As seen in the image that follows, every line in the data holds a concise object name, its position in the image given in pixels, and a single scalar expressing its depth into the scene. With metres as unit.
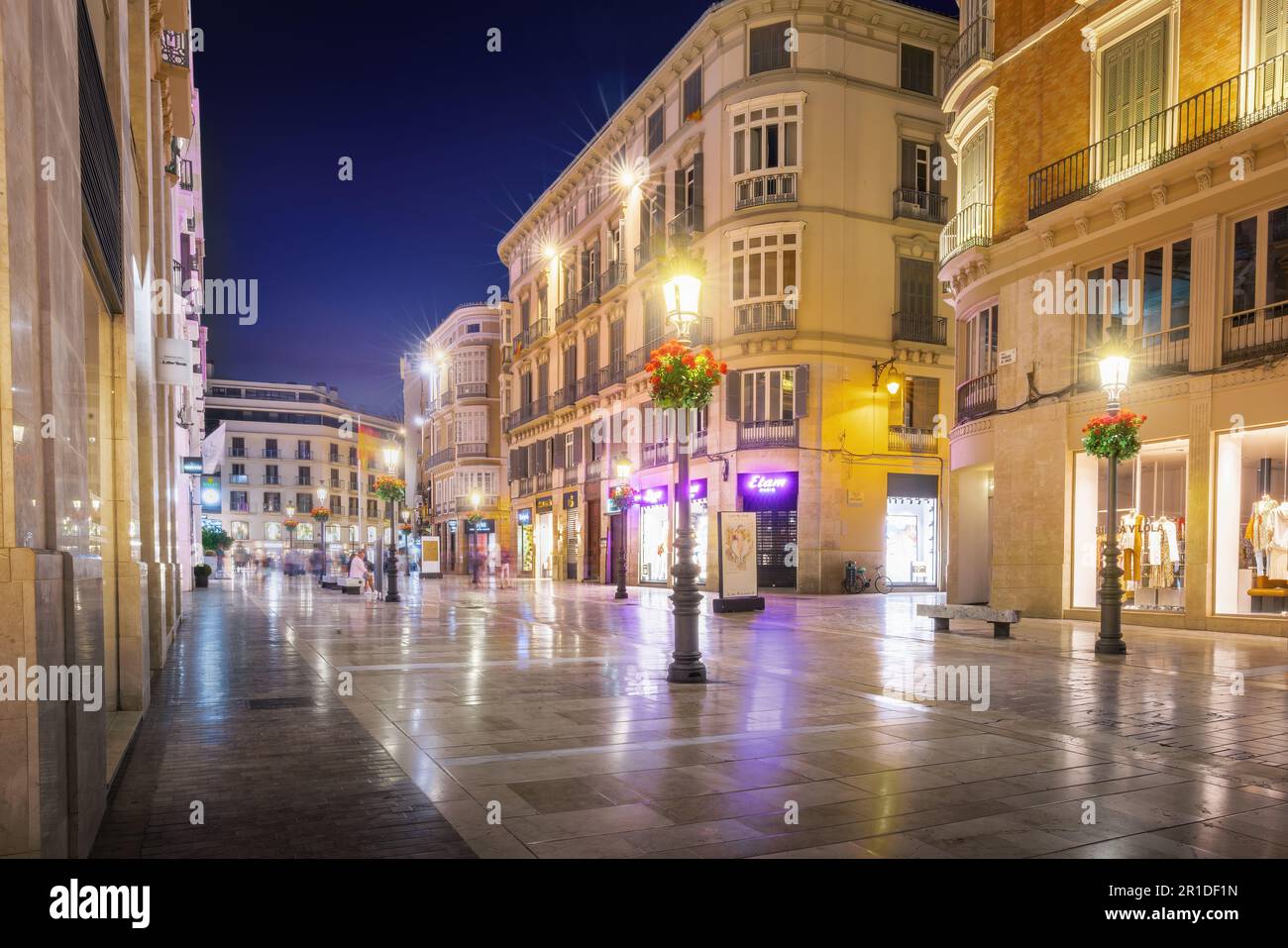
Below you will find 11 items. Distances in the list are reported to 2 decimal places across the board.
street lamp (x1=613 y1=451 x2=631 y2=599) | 27.39
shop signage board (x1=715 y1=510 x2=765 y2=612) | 21.22
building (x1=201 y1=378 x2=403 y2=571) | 90.12
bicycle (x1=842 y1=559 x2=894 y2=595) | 29.92
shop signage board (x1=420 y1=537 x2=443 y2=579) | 47.00
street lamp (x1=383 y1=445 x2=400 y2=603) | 25.57
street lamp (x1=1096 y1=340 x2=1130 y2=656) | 12.92
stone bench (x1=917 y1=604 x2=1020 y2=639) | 15.52
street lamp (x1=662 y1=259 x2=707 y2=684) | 10.27
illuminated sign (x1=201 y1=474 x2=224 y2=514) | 33.59
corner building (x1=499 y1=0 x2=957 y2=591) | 30.08
